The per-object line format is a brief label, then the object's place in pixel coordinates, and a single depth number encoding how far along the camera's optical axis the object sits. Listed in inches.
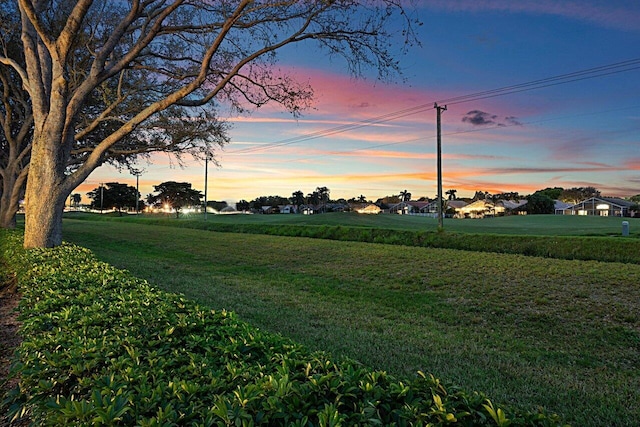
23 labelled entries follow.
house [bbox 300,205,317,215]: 4321.9
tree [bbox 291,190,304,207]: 4687.5
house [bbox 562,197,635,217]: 2886.6
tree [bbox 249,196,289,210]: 4498.0
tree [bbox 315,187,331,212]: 4665.4
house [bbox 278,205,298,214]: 4516.5
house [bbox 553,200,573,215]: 3645.2
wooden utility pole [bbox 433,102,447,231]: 908.6
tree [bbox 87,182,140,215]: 3676.2
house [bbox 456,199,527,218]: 3599.9
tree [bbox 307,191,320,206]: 4668.8
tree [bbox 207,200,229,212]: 4504.4
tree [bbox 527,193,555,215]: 3361.2
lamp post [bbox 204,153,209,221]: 1973.4
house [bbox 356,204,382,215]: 4233.8
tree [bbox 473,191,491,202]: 4079.7
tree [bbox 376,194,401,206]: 5045.3
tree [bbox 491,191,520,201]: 4094.5
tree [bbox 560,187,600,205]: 3991.1
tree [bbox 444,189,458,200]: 4776.1
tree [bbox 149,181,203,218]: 3661.4
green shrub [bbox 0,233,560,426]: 69.9
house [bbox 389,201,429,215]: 4498.0
